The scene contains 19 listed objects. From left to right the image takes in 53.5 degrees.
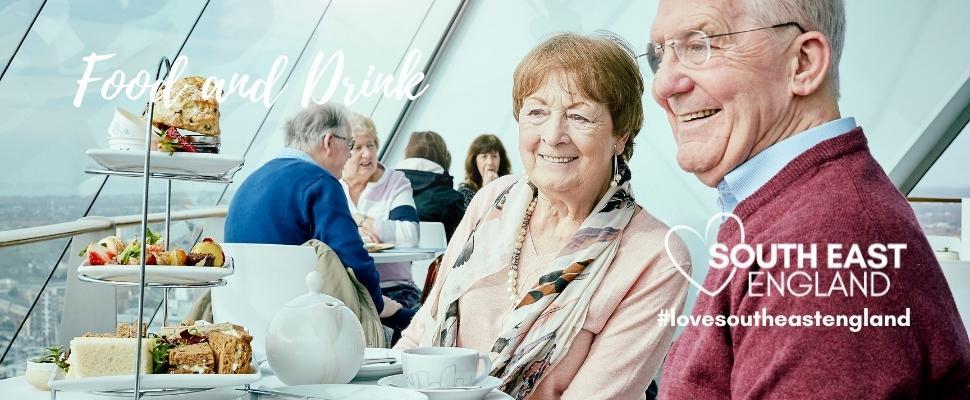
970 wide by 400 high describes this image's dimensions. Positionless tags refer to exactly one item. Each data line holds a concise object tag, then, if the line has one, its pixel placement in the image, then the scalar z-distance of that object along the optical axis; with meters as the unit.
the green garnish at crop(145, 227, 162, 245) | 1.62
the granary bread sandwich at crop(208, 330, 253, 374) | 1.42
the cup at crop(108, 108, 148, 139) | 1.44
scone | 1.50
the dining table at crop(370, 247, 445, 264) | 4.11
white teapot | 1.53
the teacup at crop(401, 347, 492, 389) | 1.50
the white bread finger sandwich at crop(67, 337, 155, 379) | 1.38
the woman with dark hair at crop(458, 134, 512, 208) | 6.72
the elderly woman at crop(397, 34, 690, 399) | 1.91
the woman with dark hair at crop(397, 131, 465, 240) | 5.78
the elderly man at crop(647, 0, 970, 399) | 0.94
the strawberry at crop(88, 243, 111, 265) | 1.47
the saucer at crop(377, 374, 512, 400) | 1.47
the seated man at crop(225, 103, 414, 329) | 3.46
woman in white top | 4.82
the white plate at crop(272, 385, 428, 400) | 1.44
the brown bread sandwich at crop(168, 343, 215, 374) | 1.40
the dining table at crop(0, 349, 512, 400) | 1.46
